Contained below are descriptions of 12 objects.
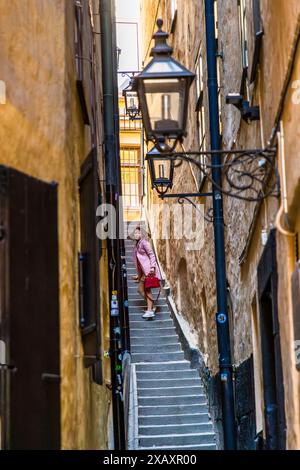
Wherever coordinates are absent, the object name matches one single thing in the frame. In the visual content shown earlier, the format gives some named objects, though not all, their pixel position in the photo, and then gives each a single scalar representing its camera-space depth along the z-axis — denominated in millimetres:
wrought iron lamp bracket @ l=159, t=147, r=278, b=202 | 11206
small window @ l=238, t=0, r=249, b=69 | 16146
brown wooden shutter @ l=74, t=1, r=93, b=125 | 13222
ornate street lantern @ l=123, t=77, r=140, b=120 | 37358
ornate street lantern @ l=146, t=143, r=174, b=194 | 19039
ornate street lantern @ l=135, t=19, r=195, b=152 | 11059
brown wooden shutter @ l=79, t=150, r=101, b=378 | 11526
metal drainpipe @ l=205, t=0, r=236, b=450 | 14466
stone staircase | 20745
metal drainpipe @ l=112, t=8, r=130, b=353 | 20799
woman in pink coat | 28585
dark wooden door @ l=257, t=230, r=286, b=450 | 12453
